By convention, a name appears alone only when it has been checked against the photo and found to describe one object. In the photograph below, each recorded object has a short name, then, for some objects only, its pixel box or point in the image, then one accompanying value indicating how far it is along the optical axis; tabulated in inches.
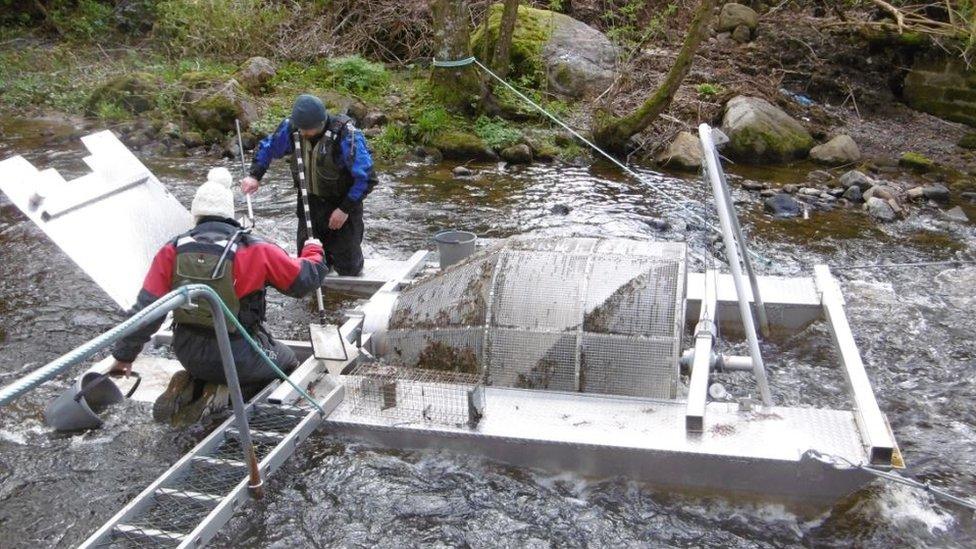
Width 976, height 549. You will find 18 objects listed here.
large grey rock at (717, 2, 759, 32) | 669.9
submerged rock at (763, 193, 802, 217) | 399.8
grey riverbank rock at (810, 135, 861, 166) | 487.8
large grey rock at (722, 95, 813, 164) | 485.7
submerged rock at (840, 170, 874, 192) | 429.2
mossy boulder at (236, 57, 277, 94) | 578.9
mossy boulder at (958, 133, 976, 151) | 515.2
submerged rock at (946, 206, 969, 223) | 397.1
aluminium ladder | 155.3
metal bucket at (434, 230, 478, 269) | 258.4
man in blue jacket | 262.5
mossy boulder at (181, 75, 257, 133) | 526.0
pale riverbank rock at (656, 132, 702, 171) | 471.8
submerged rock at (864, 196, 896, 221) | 394.9
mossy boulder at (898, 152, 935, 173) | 473.7
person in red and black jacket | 180.2
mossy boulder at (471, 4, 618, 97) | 572.7
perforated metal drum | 198.2
